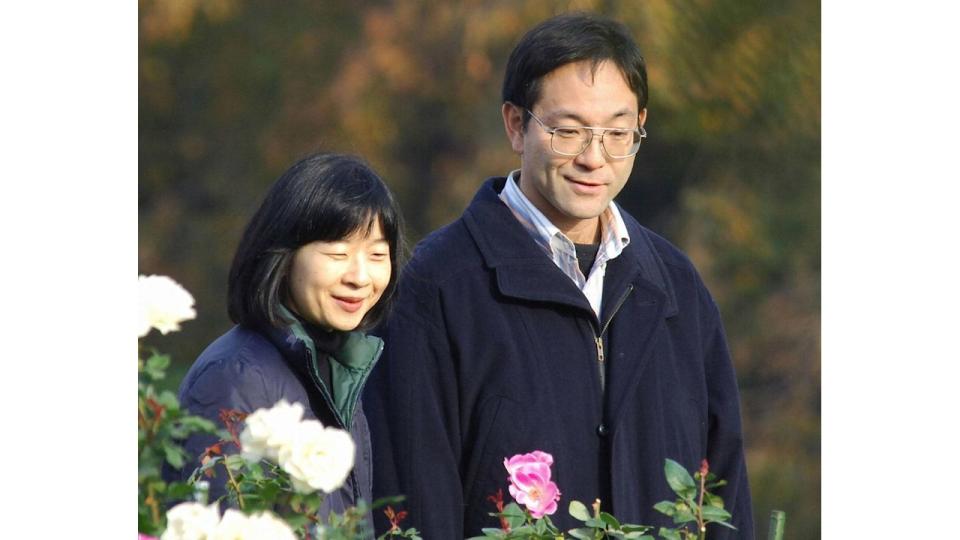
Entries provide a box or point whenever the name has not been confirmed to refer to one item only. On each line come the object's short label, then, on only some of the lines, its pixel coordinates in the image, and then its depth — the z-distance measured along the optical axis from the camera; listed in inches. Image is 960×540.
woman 458.7
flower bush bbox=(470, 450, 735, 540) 441.5
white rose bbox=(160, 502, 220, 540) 433.6
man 466.5
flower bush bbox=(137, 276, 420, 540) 436.2
